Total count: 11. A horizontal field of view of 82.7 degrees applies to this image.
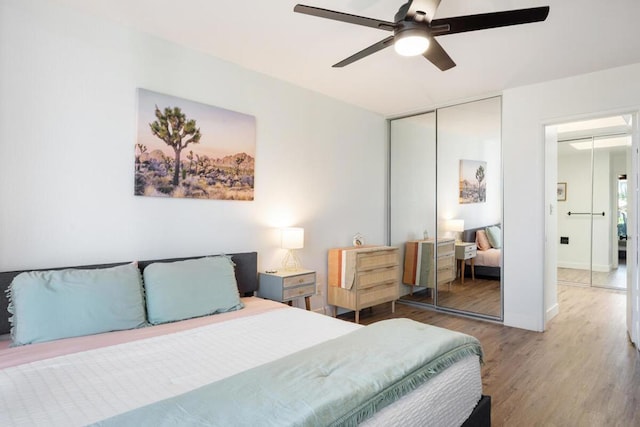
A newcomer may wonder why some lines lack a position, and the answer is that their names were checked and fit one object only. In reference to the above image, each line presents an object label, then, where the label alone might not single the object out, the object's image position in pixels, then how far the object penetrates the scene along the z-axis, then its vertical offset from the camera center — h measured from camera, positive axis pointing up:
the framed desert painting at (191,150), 2.68 +0.51
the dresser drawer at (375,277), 3.89 -0.71
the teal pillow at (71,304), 1.87 -0.50
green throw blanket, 1.08 -0.60
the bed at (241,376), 1.15 -0.67
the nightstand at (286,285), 3.17 -0.65
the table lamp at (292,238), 3.42 -0.24
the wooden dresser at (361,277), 3.86 -0.70
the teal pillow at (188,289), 2.30 -0.52
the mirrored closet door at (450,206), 4.15 +0.10
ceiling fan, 1.84 +1.03
